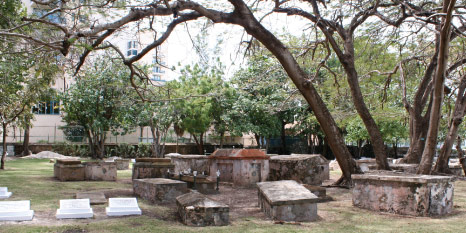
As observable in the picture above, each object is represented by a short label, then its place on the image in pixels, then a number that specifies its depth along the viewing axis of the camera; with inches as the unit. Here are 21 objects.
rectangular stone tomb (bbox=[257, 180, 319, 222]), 275.3
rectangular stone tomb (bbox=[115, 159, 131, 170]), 741.3
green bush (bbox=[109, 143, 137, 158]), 1141.7
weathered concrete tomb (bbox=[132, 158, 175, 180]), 475.2
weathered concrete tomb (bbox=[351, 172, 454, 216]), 288.5
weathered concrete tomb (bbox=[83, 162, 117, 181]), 527.8
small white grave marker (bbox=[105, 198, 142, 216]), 276.5
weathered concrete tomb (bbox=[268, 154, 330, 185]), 498.9
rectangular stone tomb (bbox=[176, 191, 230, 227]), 257.1
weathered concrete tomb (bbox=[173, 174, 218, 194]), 445.7
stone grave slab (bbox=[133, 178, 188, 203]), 348.8
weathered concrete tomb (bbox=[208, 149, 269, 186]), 479.8
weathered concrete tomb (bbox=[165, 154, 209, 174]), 533.0
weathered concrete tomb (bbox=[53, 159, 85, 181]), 504.6
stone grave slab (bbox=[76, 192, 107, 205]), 323.6
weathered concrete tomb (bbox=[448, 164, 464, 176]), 655.8
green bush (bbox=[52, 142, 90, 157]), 1075.3
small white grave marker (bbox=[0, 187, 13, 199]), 337.7
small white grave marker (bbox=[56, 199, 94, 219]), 260.8
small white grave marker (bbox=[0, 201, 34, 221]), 248.7
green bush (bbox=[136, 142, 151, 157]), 1161.4
